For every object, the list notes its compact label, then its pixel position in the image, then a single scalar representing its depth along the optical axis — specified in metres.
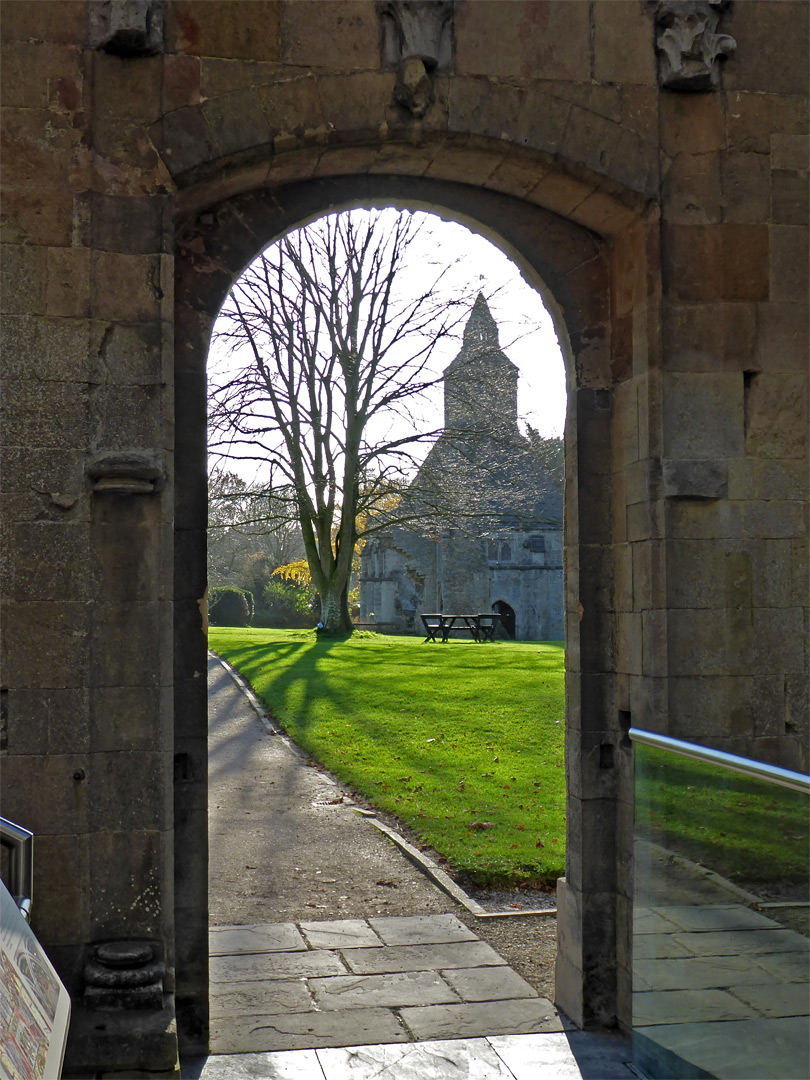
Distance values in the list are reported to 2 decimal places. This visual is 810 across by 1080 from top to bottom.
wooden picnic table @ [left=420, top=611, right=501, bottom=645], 23.75
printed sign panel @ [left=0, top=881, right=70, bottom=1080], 2.04
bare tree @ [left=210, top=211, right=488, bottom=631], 19.95
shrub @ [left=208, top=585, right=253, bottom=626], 35.25
